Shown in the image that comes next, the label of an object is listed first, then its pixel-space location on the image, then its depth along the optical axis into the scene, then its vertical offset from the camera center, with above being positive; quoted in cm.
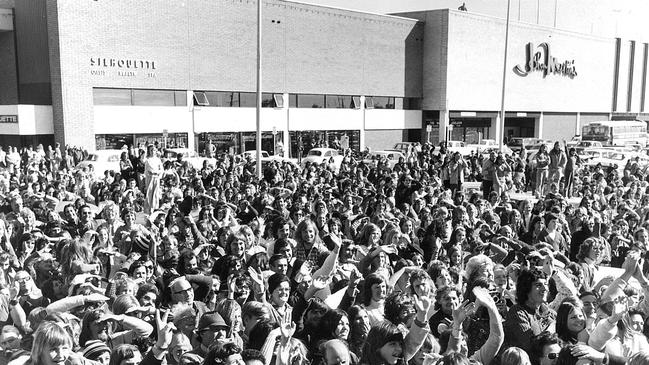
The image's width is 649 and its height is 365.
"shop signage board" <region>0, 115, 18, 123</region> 2861 -16
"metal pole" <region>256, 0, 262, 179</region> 1975 +63
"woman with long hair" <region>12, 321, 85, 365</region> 401 -149
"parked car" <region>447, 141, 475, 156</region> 3651 -167
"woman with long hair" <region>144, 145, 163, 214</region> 1395 -145
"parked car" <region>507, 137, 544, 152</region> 4328 -154
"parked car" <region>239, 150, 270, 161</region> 2450 -173
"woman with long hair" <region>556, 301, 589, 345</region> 464 -150
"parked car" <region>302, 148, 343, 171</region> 2991 -176
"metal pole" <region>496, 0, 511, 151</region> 2995 +62
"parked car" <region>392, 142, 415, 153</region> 3608 -164
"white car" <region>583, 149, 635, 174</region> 2656 -161
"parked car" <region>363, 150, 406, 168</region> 2860 -177
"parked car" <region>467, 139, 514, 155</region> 3792 -162
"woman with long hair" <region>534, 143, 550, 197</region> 1841 -144
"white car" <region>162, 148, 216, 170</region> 2503 -168
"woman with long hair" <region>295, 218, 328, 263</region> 759 -152
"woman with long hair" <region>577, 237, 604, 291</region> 678 -148
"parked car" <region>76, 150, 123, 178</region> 2411 -179
